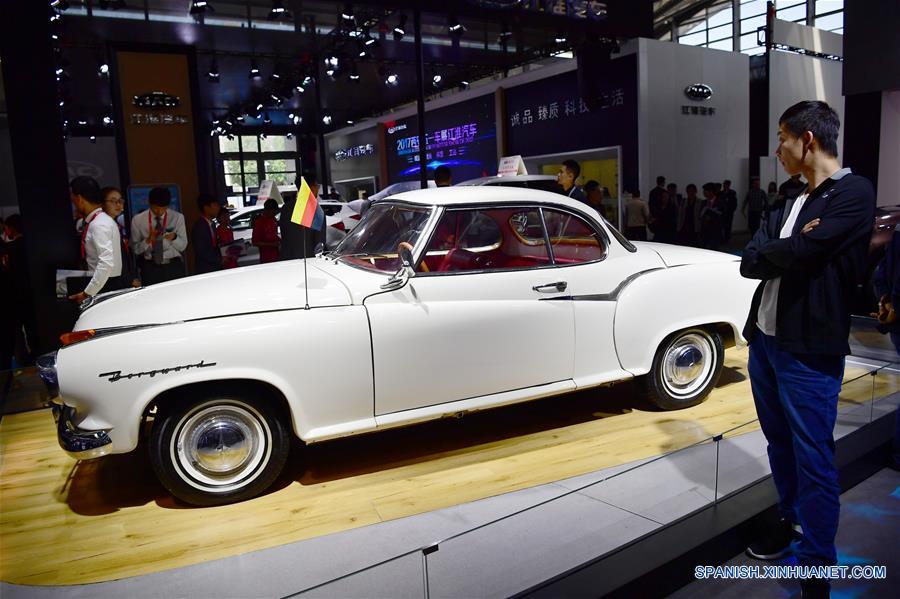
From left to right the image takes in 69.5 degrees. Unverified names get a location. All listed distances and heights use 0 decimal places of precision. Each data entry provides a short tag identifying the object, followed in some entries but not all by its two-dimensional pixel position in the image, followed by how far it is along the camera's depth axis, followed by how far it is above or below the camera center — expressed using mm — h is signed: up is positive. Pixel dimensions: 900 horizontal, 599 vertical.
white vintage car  3131 -640
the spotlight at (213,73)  16538 +3892
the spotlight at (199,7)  10662 +3598
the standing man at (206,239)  6945 -153
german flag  3537 +70
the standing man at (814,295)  2361 -350
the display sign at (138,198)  8500 +382
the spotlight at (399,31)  13102 +3778
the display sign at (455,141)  18047 +2253
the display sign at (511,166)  10398 +759
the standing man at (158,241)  6376 -147
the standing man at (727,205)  13986 -10
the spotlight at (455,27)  11162 +3289
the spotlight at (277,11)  11062 +3600
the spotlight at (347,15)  10594 +3495
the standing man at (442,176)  7641 +464
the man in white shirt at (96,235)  4793 -45
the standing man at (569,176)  6062 +321
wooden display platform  2943 -1424
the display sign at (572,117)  13930 +2186
